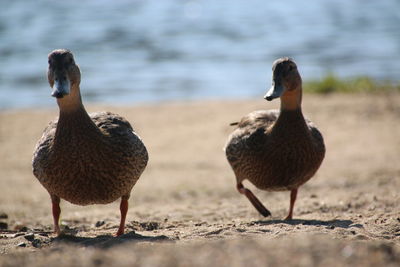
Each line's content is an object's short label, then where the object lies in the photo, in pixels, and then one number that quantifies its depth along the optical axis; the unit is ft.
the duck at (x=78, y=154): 33.45
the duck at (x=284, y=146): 39.99
